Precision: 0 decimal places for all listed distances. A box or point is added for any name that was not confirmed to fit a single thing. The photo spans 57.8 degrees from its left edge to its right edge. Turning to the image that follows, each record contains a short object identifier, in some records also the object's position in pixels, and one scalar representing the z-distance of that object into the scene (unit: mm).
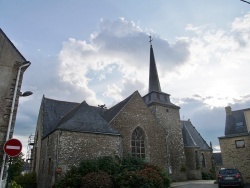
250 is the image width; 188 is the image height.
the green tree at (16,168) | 20397
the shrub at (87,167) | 13617
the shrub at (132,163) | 14856
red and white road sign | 6910
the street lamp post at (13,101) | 9027
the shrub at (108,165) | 14227
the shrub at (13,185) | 10133
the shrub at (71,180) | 12780
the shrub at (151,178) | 12844
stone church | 15094
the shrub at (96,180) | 12117
